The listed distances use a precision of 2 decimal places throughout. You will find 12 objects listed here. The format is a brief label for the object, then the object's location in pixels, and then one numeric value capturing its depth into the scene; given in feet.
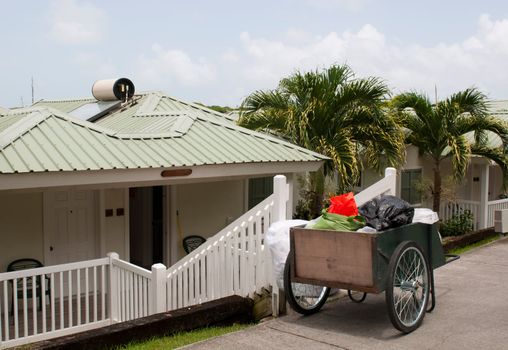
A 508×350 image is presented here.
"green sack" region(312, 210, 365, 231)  20.40
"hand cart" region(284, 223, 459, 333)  19.34
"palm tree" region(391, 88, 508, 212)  42.16
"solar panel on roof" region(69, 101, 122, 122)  40.75
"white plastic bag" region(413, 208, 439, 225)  22.65
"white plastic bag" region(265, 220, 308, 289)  21.75
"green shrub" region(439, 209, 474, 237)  46.57
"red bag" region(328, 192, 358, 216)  21.03
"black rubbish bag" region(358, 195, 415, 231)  20.33
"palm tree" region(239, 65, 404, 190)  35.78
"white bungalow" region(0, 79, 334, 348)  24.09
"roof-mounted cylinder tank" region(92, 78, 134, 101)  42.70
